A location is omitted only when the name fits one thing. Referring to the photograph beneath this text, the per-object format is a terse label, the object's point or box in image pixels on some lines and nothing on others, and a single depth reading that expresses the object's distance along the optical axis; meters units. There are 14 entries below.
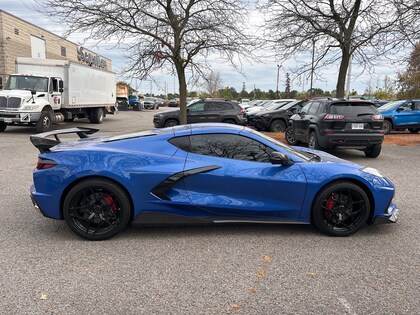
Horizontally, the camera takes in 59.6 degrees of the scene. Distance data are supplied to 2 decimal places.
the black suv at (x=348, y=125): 9.28
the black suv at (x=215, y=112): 16.41
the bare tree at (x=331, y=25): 14.89
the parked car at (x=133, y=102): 46.12
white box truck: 15.08
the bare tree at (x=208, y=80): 16.47
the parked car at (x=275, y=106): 18.17
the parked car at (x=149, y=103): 53.12
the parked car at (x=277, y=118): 16.64
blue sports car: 4.05
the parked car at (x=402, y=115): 17.27
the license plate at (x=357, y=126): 9.27
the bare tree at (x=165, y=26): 13.70
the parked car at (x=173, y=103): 65.95
